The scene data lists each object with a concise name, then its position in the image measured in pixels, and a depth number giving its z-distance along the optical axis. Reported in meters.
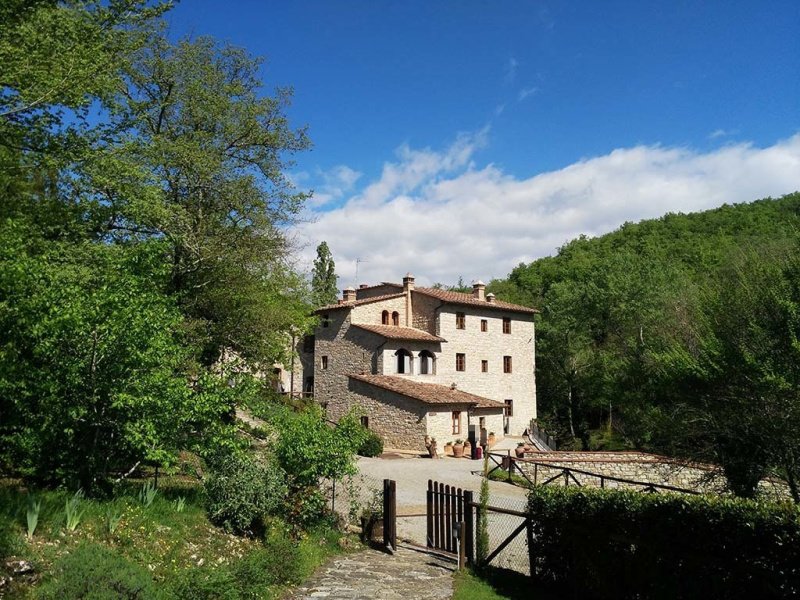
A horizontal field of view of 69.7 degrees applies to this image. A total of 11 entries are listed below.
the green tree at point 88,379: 7.92
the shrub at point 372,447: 26.11
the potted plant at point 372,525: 11.02
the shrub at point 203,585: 6.29
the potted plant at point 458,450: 28.14
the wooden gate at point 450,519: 9.49
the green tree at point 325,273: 55.63
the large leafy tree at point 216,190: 18.42
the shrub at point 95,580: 5.26
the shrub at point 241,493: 9.29
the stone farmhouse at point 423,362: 29.55
